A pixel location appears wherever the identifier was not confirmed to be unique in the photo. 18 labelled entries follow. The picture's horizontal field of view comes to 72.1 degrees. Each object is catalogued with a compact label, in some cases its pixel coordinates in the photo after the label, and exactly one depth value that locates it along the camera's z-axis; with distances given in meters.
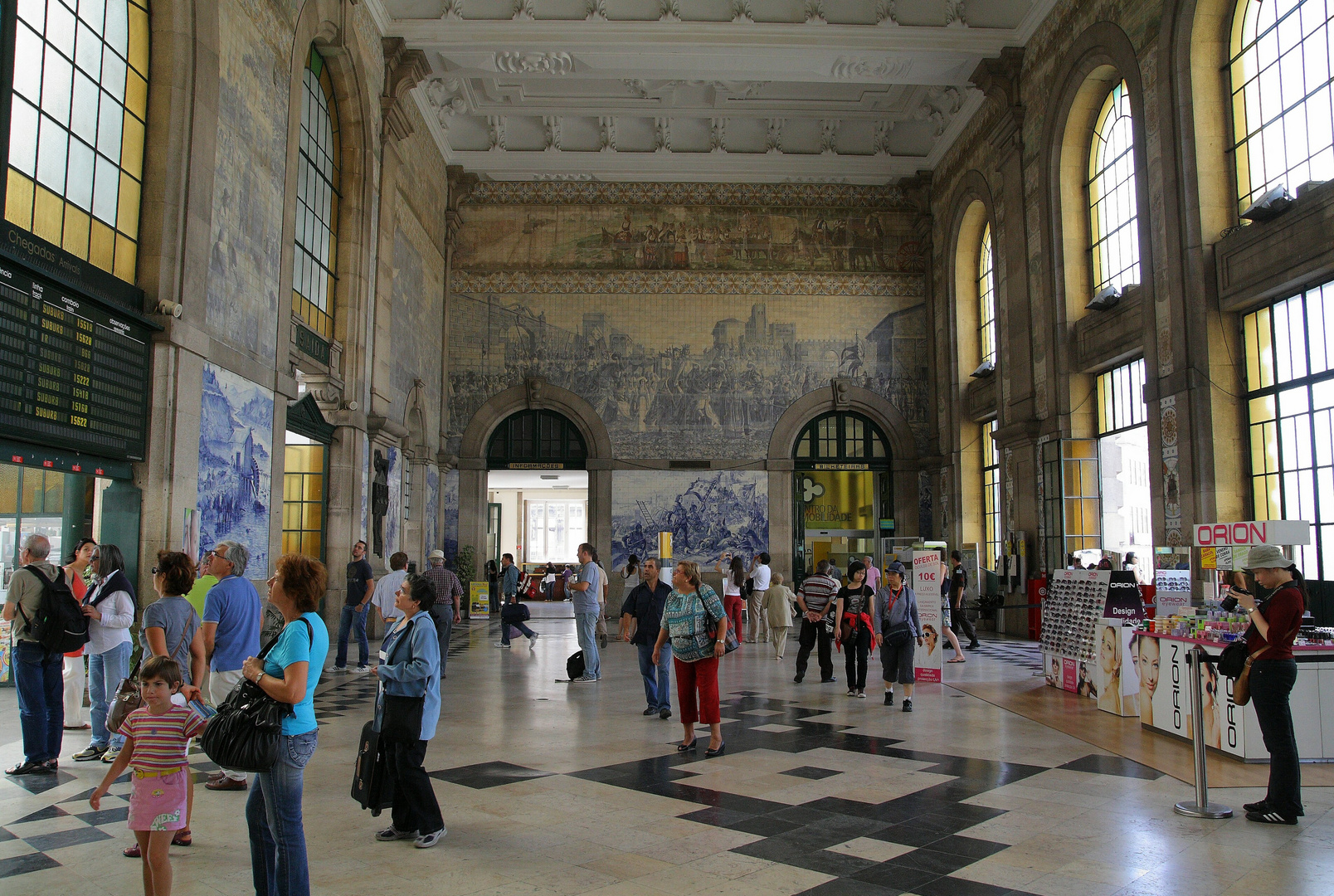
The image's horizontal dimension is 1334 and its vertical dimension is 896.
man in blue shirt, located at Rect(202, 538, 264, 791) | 5.84
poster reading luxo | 11.09
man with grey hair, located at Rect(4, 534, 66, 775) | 6.17
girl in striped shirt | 3.63
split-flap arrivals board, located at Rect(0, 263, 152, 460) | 7.31
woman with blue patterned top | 7.10
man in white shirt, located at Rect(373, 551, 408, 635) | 9.90
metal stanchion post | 5.29
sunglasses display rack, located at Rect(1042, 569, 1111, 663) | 9.80
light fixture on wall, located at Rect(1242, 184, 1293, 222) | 11.16
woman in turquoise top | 3.50
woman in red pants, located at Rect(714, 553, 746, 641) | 15.84
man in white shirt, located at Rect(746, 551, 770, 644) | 16.66
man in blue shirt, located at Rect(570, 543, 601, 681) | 10.83
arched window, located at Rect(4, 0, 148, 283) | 7.77
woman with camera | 5.15
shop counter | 6.77
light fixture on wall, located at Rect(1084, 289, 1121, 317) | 15.02
